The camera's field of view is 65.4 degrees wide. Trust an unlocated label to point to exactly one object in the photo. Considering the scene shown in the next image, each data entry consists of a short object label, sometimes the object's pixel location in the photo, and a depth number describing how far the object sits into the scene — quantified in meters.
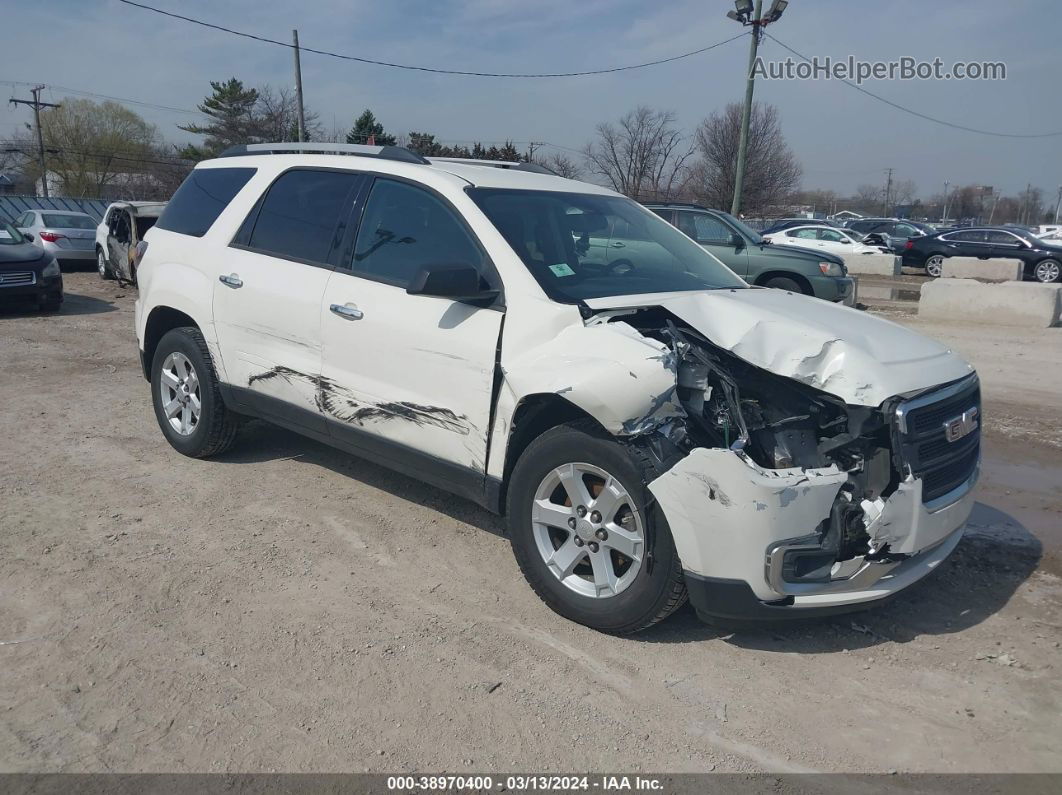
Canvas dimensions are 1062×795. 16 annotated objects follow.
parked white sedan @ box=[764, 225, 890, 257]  25.06
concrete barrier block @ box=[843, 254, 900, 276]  23.44
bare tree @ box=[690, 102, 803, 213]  38.09
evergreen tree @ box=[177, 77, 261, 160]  50.19
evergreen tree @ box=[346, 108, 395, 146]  35.22
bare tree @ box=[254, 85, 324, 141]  42.34
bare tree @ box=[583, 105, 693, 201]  42.19
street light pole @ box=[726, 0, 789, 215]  19.36
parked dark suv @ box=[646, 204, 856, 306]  12.44
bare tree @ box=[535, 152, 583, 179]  37.03
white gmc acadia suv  3.20
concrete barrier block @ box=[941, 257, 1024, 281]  18.33
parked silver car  17.95
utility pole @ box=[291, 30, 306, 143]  26.94
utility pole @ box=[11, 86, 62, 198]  51.97
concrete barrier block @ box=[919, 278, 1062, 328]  12.40
